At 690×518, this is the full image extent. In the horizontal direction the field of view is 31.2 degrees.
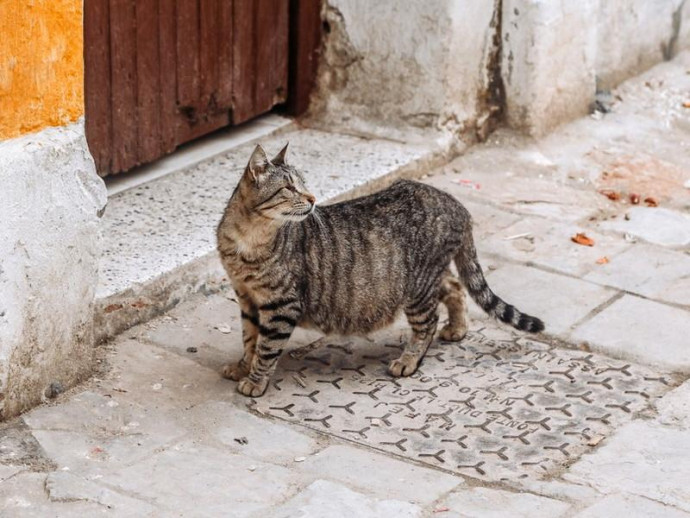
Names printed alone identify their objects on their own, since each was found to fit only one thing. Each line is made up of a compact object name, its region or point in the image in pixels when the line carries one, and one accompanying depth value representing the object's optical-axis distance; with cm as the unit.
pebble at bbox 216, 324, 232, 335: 558
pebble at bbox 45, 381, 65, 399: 486
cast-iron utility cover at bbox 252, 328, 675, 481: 462
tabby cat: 488
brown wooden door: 618
